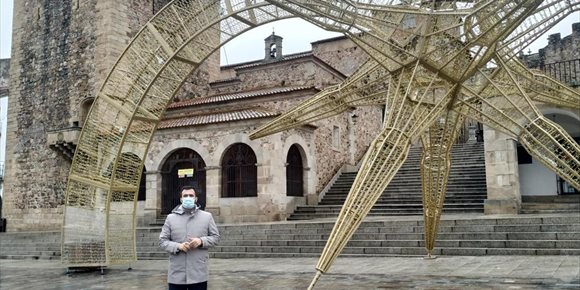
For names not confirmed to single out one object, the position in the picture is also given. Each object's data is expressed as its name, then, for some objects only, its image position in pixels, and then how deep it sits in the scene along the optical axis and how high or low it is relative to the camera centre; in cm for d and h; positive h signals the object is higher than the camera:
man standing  455 -31
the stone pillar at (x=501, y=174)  1608 +83
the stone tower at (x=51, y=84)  2553 +640
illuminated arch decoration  721 +194
